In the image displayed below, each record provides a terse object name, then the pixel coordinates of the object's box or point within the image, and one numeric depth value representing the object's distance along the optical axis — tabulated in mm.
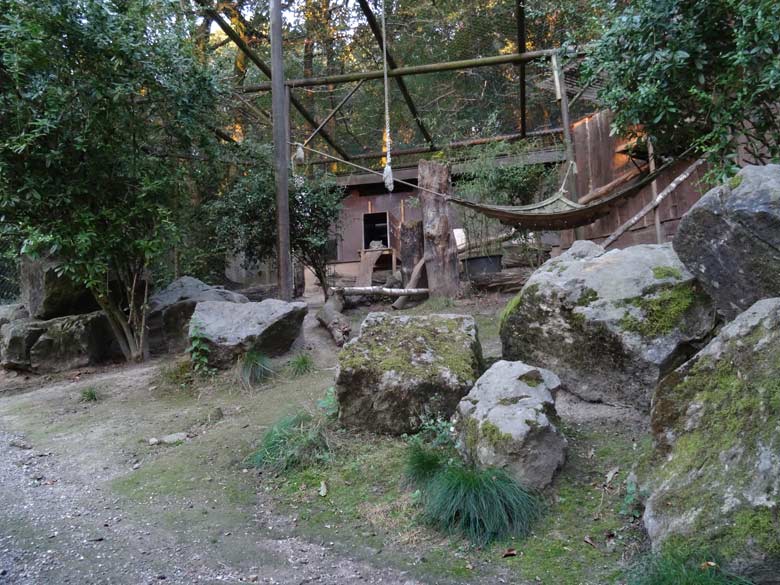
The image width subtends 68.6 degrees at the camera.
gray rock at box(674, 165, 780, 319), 2414
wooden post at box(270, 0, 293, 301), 6562
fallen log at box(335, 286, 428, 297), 7820
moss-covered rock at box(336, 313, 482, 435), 3424
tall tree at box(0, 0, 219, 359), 4809
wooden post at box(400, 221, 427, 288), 8422
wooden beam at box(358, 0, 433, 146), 7039
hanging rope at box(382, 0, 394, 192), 6805
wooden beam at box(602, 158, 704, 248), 6035
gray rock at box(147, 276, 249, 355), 6590
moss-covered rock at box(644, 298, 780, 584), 1747
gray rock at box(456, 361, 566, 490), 2570
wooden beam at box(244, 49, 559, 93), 7535
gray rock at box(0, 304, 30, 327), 6734
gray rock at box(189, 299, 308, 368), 5309
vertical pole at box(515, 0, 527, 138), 6828
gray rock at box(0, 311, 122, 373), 6234
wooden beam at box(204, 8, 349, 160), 6992
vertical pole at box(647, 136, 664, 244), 7055
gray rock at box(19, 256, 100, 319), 6387
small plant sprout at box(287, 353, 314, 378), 5262
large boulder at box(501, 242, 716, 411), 3207
